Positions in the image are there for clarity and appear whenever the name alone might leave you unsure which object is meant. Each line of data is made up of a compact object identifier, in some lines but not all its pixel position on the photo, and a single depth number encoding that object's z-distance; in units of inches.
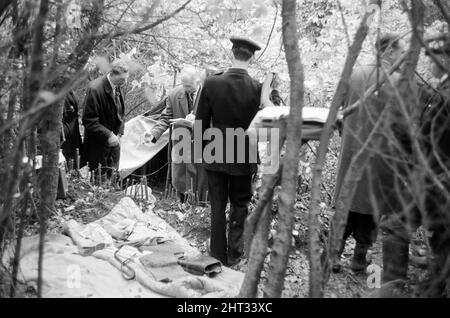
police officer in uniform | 163.5
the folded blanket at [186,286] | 123.6
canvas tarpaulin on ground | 124.0
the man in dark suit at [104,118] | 242.1
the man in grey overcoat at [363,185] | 150.1
